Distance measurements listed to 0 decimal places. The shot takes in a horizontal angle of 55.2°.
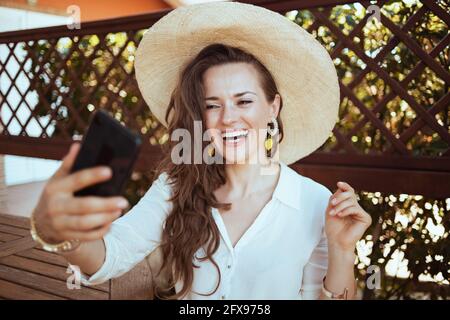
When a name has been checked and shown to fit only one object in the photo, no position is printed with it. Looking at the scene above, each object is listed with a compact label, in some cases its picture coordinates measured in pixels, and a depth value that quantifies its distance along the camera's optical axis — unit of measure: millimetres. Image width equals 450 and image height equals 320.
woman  1054
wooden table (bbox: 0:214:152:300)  1218
